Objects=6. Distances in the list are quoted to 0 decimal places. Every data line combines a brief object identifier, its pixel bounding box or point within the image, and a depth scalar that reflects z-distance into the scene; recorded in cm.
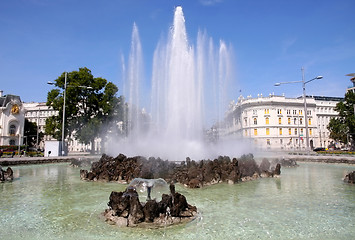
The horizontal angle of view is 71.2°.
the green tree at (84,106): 4700
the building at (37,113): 11291
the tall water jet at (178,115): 2450
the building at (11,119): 7502
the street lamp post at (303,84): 3728
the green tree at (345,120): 5851
